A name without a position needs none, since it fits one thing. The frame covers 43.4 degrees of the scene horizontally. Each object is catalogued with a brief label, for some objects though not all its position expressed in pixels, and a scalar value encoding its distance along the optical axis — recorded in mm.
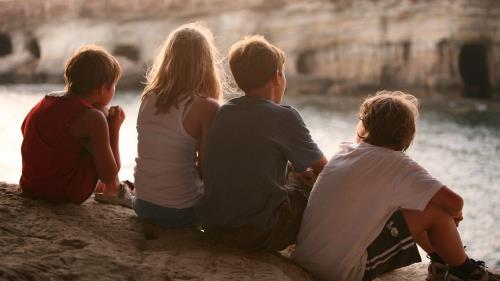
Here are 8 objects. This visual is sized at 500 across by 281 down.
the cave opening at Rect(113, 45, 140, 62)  22312
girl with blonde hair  2555
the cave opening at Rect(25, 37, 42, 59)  22672
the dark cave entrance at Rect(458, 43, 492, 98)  17344
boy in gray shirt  2387
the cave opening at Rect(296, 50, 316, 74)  19594
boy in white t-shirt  2326
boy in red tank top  2594
